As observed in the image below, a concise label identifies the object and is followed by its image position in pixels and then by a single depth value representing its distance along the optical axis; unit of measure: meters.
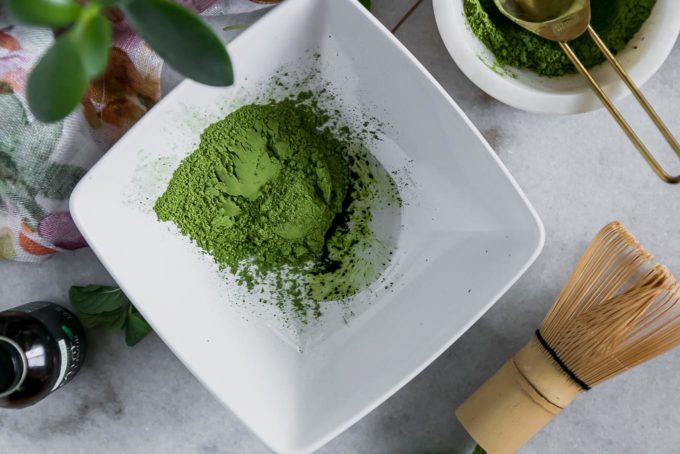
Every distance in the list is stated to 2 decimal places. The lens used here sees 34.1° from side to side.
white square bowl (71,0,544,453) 0.48
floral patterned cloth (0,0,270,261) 0.49
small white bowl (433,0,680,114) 0.49
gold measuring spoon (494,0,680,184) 0.48
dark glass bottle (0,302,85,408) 0.49
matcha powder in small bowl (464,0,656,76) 0.51
